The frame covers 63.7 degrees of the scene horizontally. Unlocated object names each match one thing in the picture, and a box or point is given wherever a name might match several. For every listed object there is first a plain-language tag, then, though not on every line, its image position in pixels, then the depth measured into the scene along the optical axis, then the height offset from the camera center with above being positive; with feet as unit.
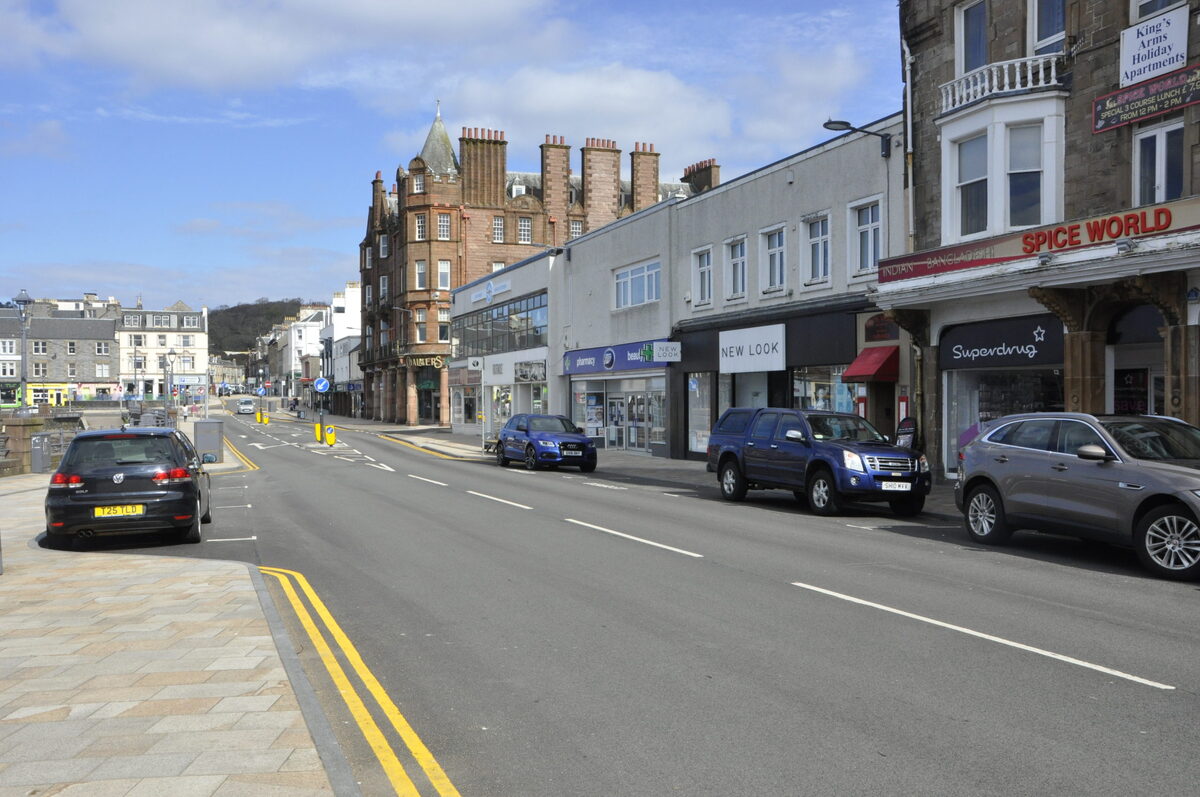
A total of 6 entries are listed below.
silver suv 31.76 -3.64
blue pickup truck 50.98 -4.24
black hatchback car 39.78 -4.11
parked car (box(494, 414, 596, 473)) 90.22 -5.45
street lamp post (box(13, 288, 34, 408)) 89.45 +8.07
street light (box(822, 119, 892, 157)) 64.43 +17.42
